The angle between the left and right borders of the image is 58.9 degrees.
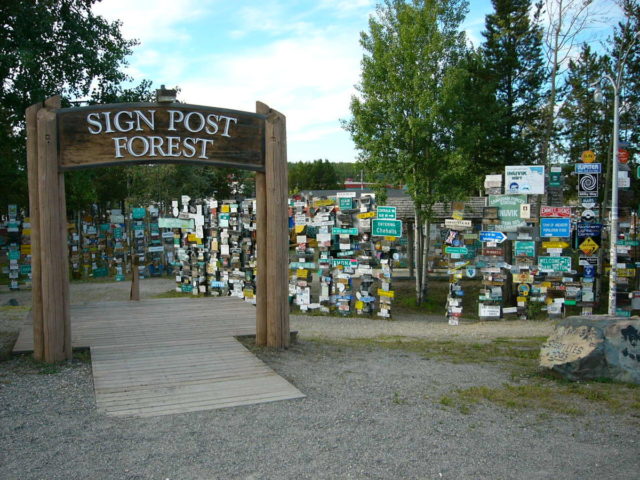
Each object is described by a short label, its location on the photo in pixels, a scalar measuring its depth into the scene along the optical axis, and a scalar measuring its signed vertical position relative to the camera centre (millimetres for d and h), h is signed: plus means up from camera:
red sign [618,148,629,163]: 14172 +1232
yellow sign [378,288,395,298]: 14364 -2194
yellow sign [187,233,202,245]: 17427 -945
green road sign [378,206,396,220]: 13914 -139
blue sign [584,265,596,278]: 14242 -1646
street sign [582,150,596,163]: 14219 +1236
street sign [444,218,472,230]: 13883 -433
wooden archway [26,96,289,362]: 6844 +636
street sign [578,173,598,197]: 14078 +530
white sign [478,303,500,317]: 14328 -2640
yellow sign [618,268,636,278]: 14242 -1679
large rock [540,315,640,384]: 6546 -1704
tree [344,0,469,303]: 17047 +3171
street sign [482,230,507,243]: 13820 -753
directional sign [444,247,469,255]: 14062 -1081
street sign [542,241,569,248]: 14124 -973
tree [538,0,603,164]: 17125 +4702
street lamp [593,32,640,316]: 13477 -427
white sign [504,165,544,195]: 13578 +641
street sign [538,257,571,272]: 14156 -1456
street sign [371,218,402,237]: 13789 -515
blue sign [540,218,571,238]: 13820 -521
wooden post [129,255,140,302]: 12344 -1646
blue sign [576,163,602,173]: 13930 +941
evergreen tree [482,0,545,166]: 19766 +4675
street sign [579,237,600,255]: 14367 -1030
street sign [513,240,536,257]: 13992 -1042
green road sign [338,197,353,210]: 14391 +104
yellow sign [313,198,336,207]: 15055 +116
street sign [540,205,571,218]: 13875 -156
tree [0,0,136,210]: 11664 +3454
